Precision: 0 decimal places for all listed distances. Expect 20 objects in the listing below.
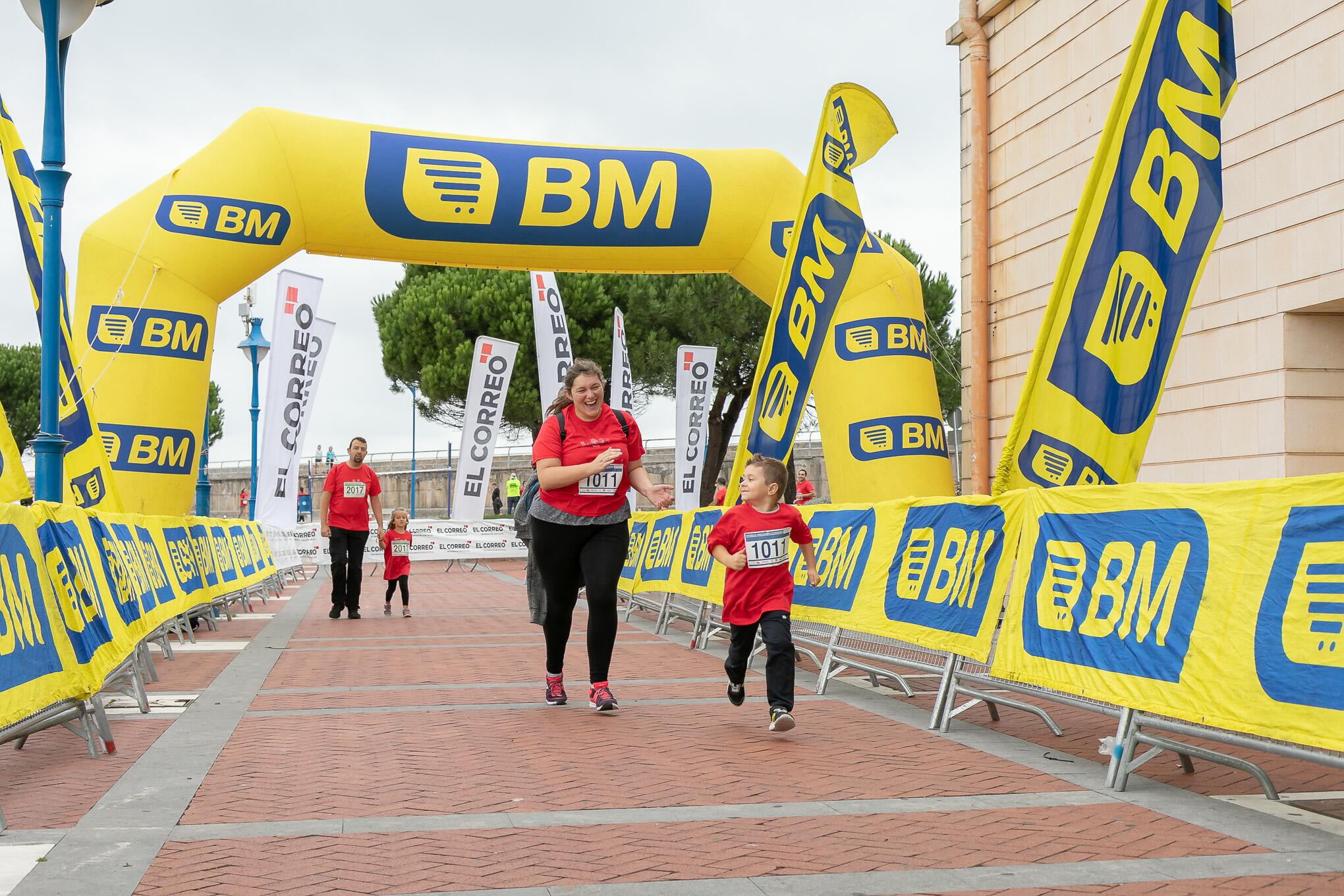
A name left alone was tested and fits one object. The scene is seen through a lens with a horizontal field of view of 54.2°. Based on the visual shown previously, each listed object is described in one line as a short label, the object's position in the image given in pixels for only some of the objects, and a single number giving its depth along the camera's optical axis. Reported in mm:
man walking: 14477
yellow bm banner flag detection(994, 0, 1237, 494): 6828
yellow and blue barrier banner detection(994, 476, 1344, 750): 4410
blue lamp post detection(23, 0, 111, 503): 9453
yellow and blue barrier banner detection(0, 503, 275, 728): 5500
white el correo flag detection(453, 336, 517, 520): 25859
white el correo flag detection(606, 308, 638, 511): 24812
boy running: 6715
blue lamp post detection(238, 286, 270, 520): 29078
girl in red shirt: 15234
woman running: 7383
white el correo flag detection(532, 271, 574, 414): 23500
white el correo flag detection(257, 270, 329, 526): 22031
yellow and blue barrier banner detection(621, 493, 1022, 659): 6637
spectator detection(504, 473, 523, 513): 45719
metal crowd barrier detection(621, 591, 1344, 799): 4953
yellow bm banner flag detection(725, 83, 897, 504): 10922
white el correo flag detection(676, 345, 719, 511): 24453
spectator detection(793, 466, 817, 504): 28891
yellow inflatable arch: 12977
